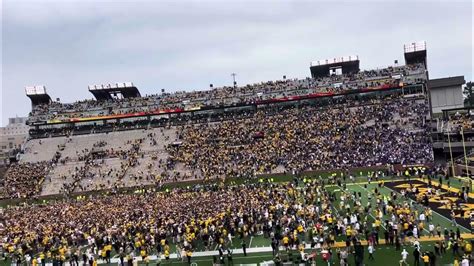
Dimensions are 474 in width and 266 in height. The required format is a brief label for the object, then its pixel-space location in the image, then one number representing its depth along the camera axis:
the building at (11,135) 150.74
